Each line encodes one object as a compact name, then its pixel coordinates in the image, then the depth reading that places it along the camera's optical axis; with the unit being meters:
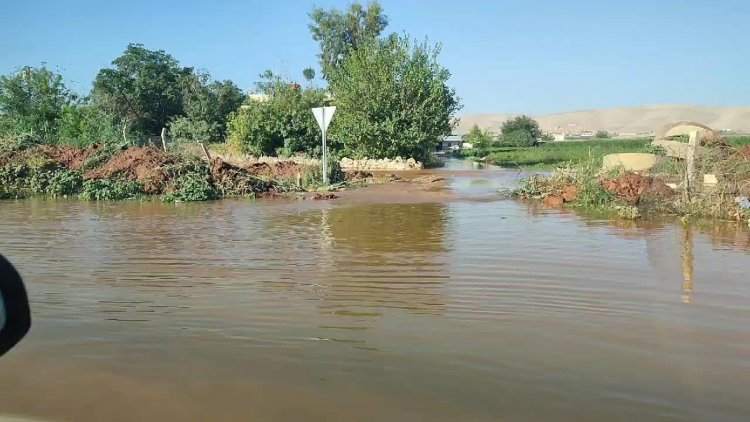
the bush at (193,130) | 42.59
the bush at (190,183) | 19.50
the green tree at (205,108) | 43.50
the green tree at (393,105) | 36.72
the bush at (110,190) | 20.25
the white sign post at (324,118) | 23.61
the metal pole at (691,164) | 14.89
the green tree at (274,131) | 36.50
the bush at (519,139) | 89.00
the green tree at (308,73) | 73.72
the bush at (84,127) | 33.20
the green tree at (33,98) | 41.69
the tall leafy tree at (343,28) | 67.69
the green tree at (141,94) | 54.19
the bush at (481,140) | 82.88
